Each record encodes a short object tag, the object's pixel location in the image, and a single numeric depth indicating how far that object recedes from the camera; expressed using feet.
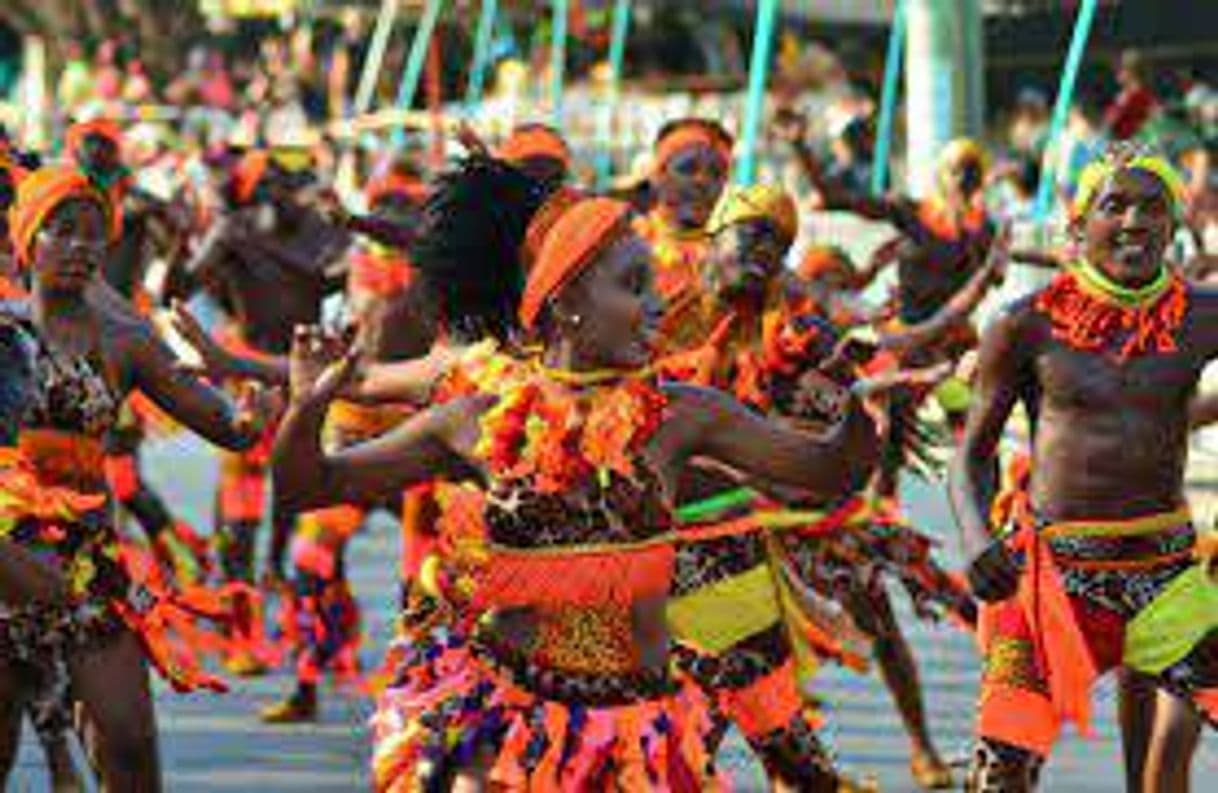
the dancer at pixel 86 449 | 26.66
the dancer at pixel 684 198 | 33.53
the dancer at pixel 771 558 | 29.14
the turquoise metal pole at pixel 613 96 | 93.20
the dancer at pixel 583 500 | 22.22
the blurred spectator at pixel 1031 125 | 91.50
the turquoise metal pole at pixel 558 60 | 91.25
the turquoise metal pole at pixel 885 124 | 81.97
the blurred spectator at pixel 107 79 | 116.78
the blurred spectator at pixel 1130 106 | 74.23
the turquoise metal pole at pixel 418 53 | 107.55
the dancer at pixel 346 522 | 39.93
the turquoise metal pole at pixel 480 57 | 109.50
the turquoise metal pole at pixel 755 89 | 73.20
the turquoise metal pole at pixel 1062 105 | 63.05
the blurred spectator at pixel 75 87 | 118.59
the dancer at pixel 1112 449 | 26.40
